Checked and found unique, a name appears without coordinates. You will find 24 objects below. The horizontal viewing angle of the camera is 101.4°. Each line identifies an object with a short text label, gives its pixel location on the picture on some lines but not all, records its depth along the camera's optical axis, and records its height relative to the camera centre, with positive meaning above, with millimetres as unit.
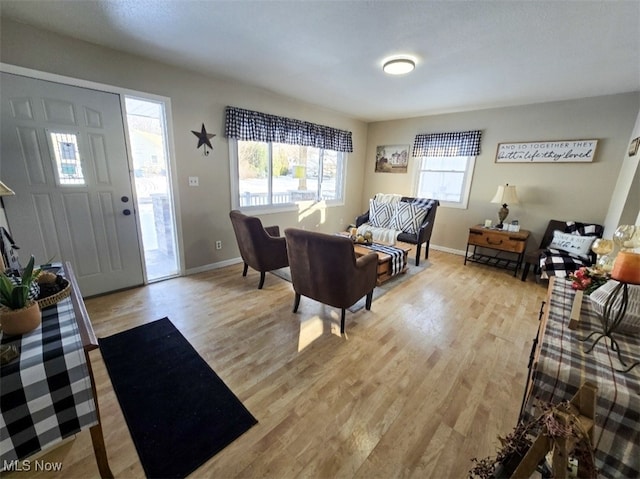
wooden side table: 3586 -835
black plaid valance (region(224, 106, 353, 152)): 3361 +658
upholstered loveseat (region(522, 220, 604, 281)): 2934 -759
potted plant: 994 -550
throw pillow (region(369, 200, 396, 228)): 4305 -561
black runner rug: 1293 -1339
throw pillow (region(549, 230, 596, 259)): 3078 -670
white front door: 2152 -110
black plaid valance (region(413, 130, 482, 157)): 4152 +626
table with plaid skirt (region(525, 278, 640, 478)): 819 -646
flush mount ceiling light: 2393 +1042
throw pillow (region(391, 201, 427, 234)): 3992 -563
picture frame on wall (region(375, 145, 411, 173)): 5059 +415
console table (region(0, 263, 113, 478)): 891 -788
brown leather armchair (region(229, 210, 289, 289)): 2854 -786
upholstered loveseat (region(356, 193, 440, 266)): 3957 -621
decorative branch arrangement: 571 -561
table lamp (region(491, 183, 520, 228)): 3648 -151
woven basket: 1206 -612
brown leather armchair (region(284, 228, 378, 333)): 2062 -755
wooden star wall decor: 3137 +407
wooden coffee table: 3016 -959
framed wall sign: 3365 +466
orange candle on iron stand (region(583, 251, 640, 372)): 961 -444
